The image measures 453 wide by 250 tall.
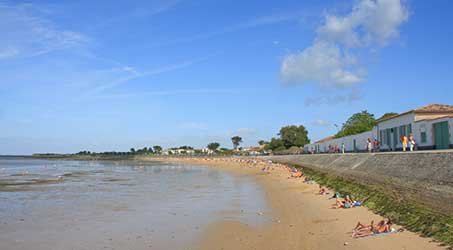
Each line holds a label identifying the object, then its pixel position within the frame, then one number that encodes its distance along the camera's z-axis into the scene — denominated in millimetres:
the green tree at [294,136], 116000
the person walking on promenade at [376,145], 38012
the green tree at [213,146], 190250
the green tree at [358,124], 64562
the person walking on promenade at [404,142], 27695
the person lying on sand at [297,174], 34638
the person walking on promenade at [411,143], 26272
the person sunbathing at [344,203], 14956
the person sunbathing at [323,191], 20144
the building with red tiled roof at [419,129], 26344
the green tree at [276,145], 119750
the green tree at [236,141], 187250
